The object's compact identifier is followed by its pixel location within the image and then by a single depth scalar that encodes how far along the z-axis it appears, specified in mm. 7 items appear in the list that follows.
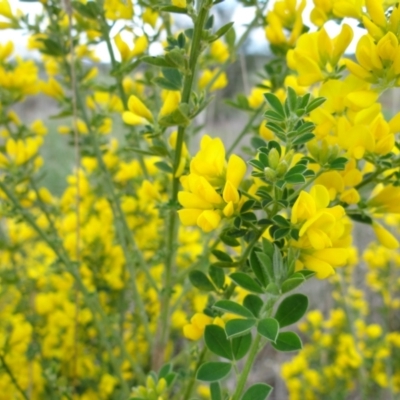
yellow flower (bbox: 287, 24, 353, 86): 258
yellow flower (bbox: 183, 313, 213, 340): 271
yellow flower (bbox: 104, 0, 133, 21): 328
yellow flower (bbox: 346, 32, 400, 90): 232
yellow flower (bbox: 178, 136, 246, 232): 236
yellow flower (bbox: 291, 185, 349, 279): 226
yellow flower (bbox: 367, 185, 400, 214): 267
